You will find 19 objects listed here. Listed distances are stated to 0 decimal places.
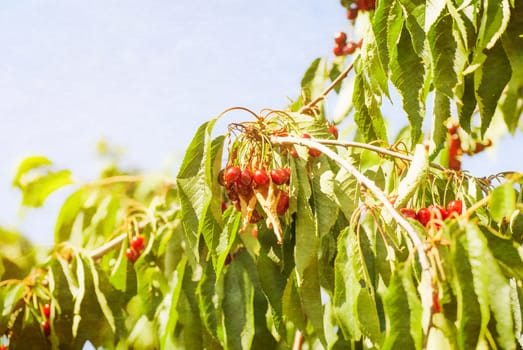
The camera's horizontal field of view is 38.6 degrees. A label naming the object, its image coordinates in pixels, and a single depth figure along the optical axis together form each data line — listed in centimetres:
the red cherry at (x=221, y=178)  203
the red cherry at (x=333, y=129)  305
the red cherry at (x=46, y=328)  308
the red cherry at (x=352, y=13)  360
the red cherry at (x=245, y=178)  200
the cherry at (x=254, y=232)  277
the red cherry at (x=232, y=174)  201
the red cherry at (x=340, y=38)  378
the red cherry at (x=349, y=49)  372
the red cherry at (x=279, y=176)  201
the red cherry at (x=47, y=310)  310
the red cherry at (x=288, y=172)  203
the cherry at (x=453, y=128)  419
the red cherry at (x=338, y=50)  375
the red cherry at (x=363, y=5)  323
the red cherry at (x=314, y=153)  217
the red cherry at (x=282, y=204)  203
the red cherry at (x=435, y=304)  145
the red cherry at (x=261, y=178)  200
